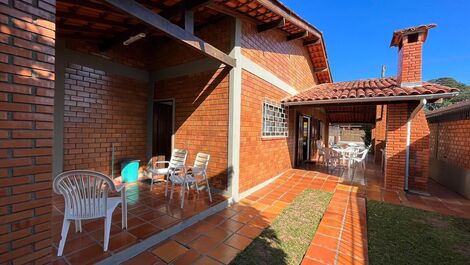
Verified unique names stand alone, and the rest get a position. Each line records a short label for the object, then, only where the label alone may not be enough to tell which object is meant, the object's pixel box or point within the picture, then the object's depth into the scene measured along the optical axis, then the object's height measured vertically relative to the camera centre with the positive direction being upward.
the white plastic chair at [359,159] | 7.31 -0.96
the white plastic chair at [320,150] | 8.67 -0.81
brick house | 3.80 +0.93
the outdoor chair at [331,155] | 8.08 -0.95
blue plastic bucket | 5.38 -1.18
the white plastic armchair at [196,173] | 3.95 -0.95
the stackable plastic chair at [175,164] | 4.44 -0.85
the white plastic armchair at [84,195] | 2.41 -0.88
